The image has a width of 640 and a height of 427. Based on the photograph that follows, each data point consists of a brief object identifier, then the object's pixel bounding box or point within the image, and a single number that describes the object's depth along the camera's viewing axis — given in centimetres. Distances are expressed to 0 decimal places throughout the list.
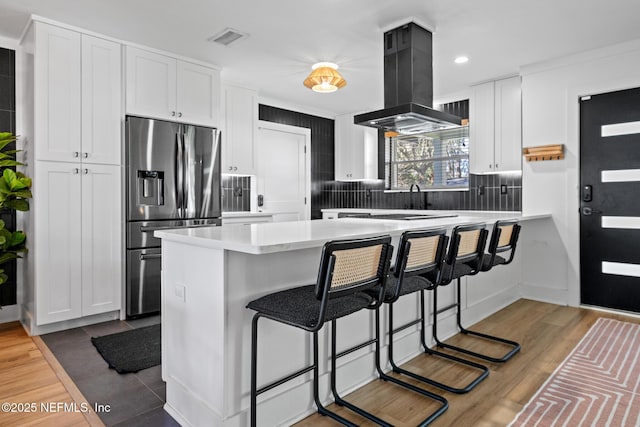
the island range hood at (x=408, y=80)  314
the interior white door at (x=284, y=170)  561
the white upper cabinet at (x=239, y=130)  474
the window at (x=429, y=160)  524
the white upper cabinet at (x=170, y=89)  359
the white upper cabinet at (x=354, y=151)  614
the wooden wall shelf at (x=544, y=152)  397
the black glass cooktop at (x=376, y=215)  431
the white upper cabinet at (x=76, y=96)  310
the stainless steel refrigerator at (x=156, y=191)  352
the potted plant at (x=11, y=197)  299
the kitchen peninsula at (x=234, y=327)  170
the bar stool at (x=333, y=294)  152
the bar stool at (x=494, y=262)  260
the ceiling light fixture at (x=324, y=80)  369
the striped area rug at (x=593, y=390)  194
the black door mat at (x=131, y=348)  253
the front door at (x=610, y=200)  361
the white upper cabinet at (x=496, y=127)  444
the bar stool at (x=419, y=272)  193
